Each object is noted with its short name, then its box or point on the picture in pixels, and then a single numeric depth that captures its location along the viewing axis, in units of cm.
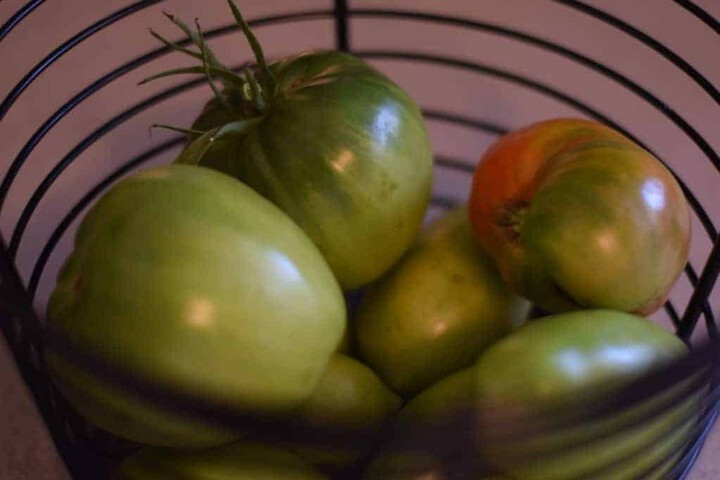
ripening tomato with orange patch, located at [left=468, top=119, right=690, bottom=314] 48
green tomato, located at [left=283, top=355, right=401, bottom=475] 47
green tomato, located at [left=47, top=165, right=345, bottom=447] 44
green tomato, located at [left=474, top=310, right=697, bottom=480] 44
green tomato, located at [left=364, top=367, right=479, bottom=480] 42
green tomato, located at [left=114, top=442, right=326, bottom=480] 46
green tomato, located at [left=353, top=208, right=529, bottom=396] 50
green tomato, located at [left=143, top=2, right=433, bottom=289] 49
